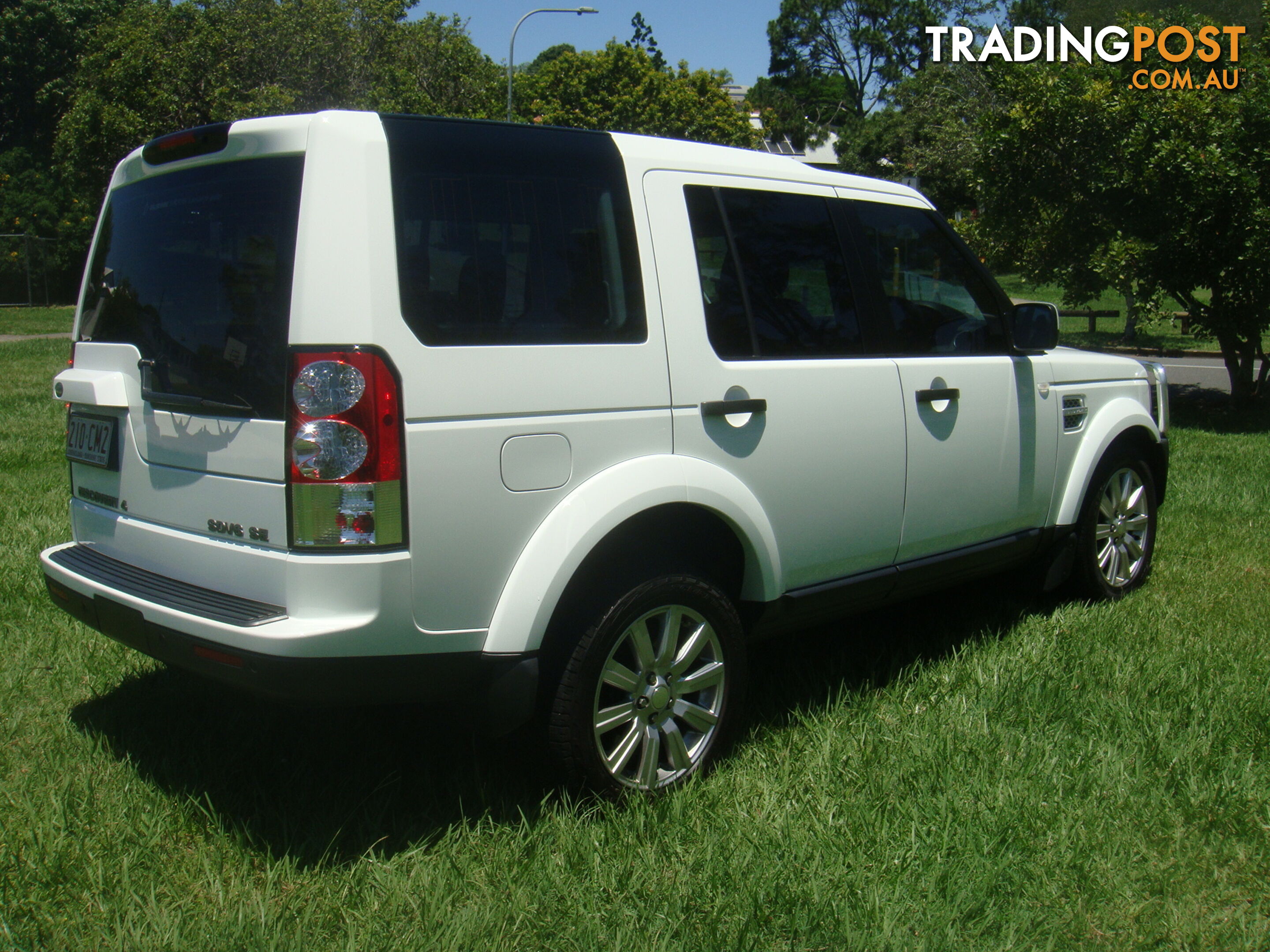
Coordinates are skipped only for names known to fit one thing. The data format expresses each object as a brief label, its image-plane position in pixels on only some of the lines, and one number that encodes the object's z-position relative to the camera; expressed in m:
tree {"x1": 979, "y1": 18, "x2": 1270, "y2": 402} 11.08
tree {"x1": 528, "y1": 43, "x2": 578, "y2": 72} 93.75
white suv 2.66
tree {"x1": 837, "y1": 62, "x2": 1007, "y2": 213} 34.66
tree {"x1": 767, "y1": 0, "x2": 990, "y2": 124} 61.94
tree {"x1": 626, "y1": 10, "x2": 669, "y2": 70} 73.62
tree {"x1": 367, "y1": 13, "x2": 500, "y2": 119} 26.53
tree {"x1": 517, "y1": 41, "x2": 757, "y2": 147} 38.75
